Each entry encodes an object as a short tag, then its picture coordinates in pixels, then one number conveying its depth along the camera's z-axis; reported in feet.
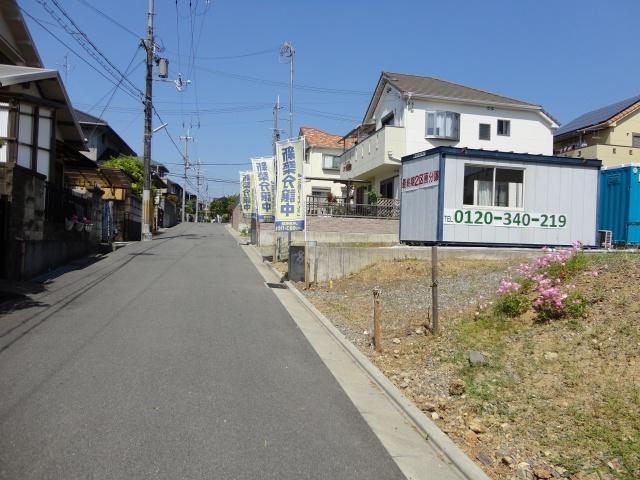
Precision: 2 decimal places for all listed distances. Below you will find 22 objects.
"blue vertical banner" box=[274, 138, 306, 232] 54.65
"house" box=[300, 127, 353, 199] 144.05
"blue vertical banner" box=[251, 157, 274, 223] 79.87
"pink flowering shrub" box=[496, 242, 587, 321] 22.25
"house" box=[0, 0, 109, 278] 38.46
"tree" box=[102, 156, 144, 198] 113.58
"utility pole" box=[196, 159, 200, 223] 263.43
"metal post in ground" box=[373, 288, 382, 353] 25.27
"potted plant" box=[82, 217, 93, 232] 56.59
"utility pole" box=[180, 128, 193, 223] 216.25
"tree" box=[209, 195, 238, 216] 327.57
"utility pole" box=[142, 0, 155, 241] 92.32
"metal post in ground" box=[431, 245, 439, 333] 25.25
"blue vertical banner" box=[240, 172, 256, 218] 101.71
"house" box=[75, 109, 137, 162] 125.59
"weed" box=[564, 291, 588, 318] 21.83
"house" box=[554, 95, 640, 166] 103.86
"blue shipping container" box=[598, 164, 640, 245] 53.01
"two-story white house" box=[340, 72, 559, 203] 89.66
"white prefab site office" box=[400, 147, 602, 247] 49.67
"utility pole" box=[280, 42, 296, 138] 121.08
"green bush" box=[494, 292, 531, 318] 24.26
